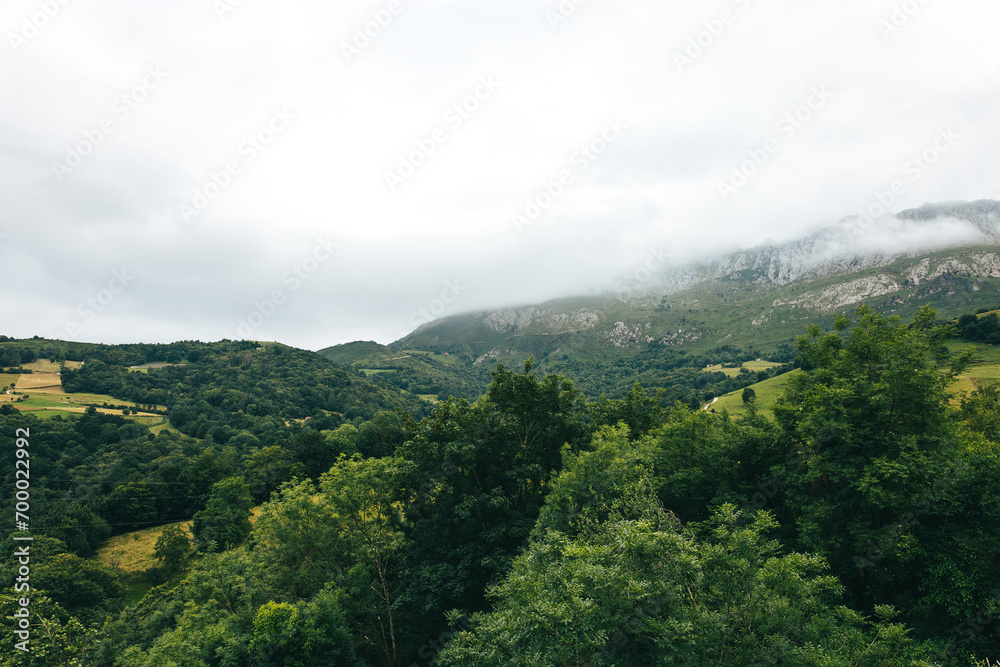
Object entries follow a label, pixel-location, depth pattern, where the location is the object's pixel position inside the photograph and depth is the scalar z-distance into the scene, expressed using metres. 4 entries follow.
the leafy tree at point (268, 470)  83.50
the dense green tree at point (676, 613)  14.11
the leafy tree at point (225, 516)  66.00
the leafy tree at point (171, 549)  60.78
